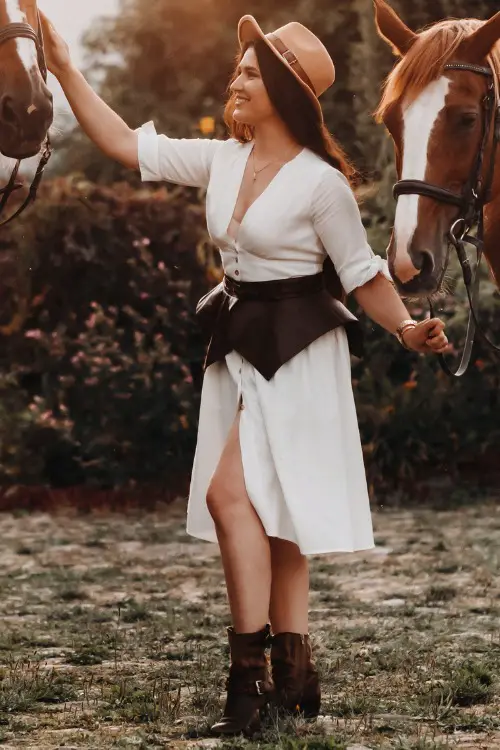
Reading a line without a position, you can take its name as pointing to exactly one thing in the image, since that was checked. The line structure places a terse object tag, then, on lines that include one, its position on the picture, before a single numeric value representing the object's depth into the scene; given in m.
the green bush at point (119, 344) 13.74
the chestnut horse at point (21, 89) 5.87
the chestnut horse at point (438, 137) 6.19
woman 5.98
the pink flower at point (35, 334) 13.74
